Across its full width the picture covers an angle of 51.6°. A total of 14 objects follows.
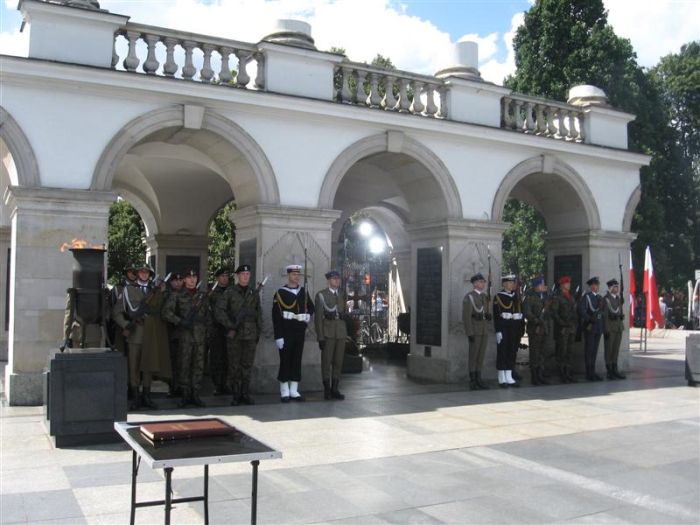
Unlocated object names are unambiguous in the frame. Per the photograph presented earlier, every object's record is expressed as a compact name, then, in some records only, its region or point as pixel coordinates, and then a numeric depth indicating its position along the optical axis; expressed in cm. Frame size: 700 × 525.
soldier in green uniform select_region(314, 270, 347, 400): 1026
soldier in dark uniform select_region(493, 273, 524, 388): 1173
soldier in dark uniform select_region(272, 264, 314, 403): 990
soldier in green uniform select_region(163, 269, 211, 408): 935
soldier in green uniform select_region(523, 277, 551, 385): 1220
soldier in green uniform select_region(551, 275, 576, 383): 1253
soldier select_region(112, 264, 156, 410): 895
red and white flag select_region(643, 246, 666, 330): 1833
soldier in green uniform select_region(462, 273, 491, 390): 1147
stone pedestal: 695
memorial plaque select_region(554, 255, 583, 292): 1395
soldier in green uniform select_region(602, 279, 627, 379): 1306
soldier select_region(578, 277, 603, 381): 1286
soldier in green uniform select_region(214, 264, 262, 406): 962
